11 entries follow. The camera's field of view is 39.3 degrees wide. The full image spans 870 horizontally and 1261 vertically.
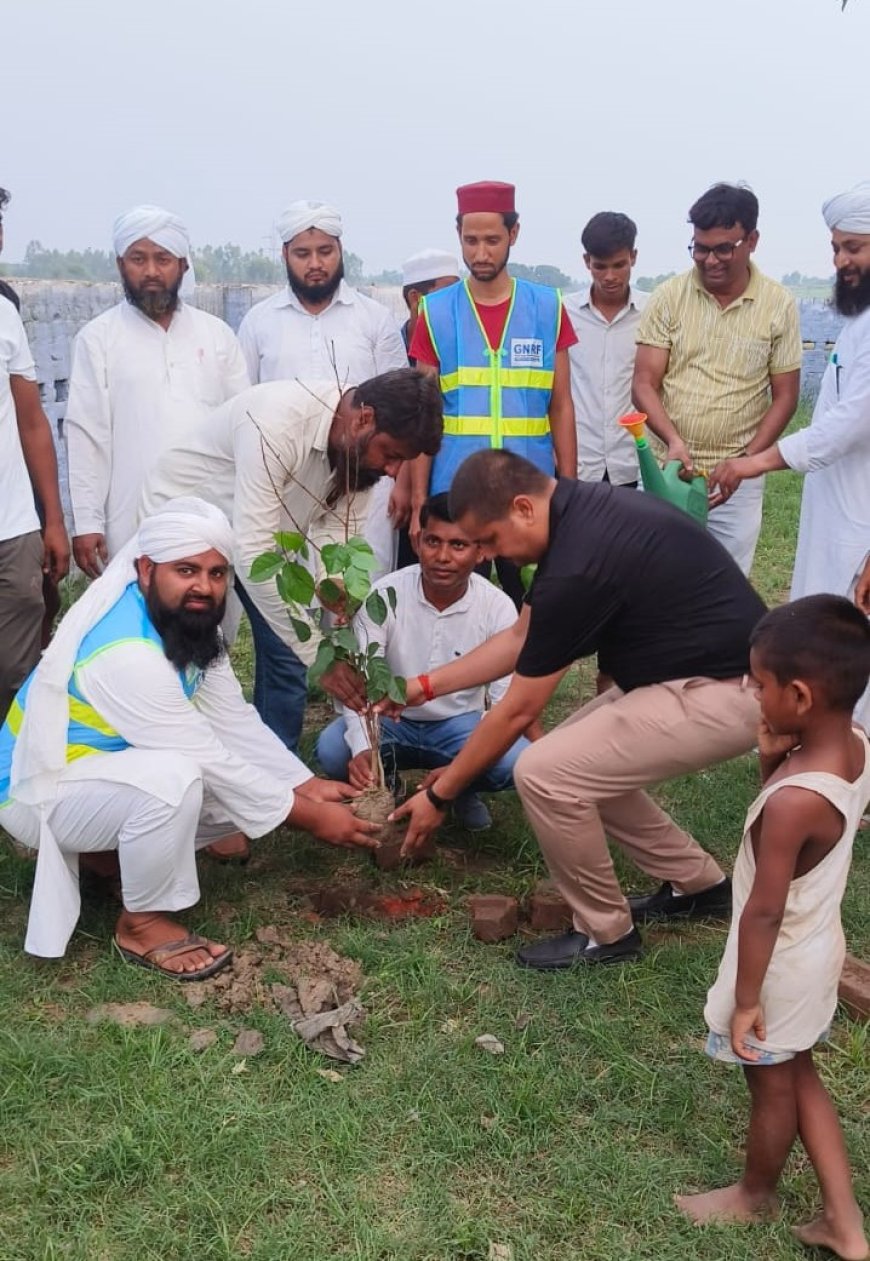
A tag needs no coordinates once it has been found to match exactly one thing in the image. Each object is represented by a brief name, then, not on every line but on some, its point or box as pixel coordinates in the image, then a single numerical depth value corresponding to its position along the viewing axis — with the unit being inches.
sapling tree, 149.9
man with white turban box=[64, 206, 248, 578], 187.9
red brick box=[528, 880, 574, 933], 152.8
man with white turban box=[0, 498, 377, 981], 140.9
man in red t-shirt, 185.9
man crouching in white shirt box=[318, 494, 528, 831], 177.9
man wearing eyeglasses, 193.0
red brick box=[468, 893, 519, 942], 150.1
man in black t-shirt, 131.8
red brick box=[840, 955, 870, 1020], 134.6
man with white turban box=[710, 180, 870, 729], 171.6
